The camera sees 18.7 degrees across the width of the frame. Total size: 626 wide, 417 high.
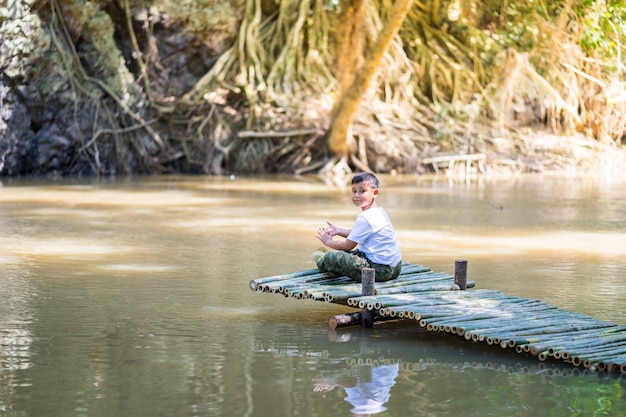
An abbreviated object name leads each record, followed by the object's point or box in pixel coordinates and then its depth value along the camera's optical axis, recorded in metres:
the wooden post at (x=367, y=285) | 11.67
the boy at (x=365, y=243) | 12.43
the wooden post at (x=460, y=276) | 12.66
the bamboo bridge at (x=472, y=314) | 10.18
